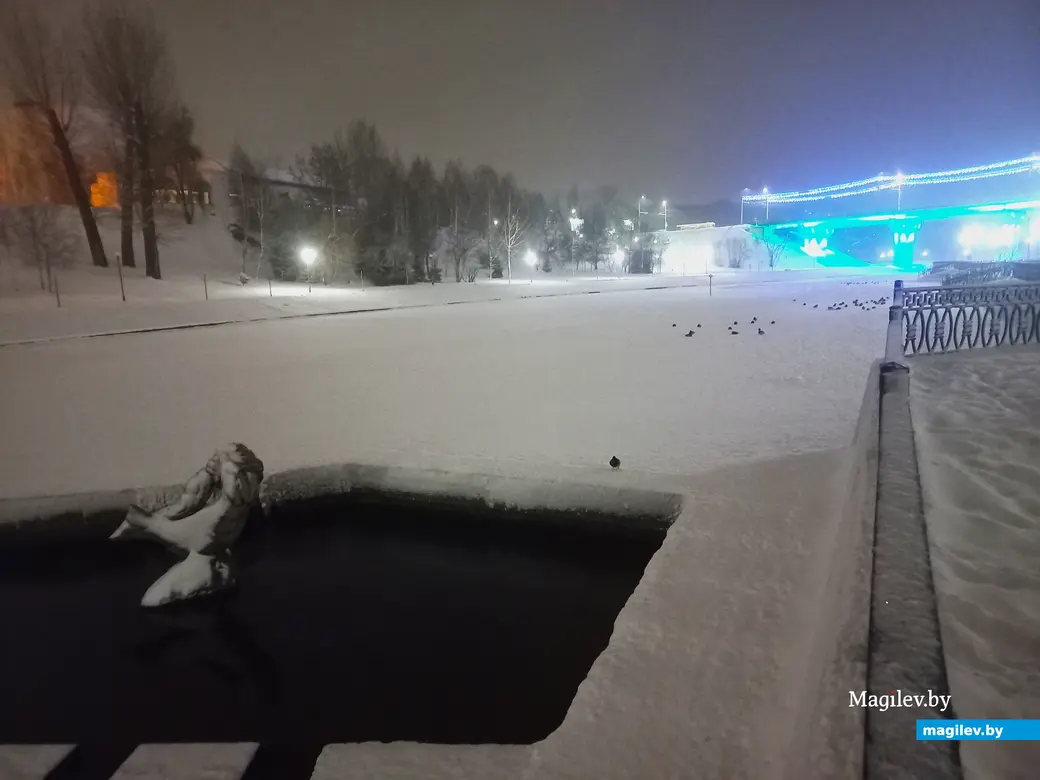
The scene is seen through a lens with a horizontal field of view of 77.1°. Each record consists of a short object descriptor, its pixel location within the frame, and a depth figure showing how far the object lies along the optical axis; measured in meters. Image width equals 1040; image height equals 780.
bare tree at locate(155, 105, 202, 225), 40.78
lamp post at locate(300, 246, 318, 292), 43.06
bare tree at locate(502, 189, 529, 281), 64.42
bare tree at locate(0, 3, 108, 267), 36.28
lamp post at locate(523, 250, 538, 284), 68.56
